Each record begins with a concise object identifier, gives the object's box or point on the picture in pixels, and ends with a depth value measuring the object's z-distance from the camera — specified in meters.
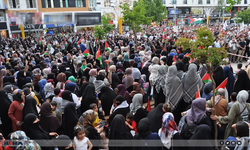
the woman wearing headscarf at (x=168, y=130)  3.42
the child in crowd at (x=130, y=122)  4.14
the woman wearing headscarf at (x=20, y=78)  7.08
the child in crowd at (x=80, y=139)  3.56
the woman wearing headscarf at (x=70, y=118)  4.49
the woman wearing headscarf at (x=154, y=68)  6.89
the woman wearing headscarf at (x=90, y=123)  3.85
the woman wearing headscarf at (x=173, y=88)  5.18
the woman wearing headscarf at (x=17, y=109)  4.61
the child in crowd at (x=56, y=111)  4.75
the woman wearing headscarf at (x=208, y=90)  5.04
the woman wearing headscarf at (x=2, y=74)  7.21
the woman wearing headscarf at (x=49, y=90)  5.74
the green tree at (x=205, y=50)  4.06
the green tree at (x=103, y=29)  13.80
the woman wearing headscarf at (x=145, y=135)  3.25
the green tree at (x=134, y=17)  14.84
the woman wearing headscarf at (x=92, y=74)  6.61
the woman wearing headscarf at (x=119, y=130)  3.59
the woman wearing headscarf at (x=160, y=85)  5.64
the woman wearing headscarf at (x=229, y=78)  6.54
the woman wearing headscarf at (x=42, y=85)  6.30
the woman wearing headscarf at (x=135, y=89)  5.54
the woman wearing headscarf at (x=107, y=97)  5.75
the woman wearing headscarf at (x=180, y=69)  5.76
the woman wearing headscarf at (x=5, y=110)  4.97
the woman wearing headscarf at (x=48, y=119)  4.37
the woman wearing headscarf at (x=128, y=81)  6.70
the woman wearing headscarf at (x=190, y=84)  5.14
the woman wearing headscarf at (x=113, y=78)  7.06
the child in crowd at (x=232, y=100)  4.38
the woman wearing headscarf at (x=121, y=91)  5.91
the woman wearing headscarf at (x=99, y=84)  6.21
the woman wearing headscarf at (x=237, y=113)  3.96
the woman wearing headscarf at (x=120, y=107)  4.62
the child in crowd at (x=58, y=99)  4.91
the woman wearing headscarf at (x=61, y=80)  6.01
